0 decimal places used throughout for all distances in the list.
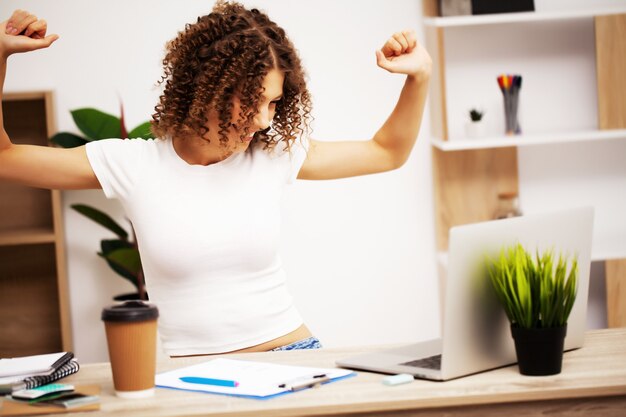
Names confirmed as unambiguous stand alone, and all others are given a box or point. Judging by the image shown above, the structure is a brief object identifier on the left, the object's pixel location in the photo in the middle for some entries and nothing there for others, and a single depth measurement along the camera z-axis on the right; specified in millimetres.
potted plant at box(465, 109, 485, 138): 4403
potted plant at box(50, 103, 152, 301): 4164
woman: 2781
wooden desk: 2312
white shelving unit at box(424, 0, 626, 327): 4562
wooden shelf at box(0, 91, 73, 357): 4562
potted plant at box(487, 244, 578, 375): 2435
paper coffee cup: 2335
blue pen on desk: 2428
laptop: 2420
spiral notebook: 2455
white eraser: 2412
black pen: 2401
